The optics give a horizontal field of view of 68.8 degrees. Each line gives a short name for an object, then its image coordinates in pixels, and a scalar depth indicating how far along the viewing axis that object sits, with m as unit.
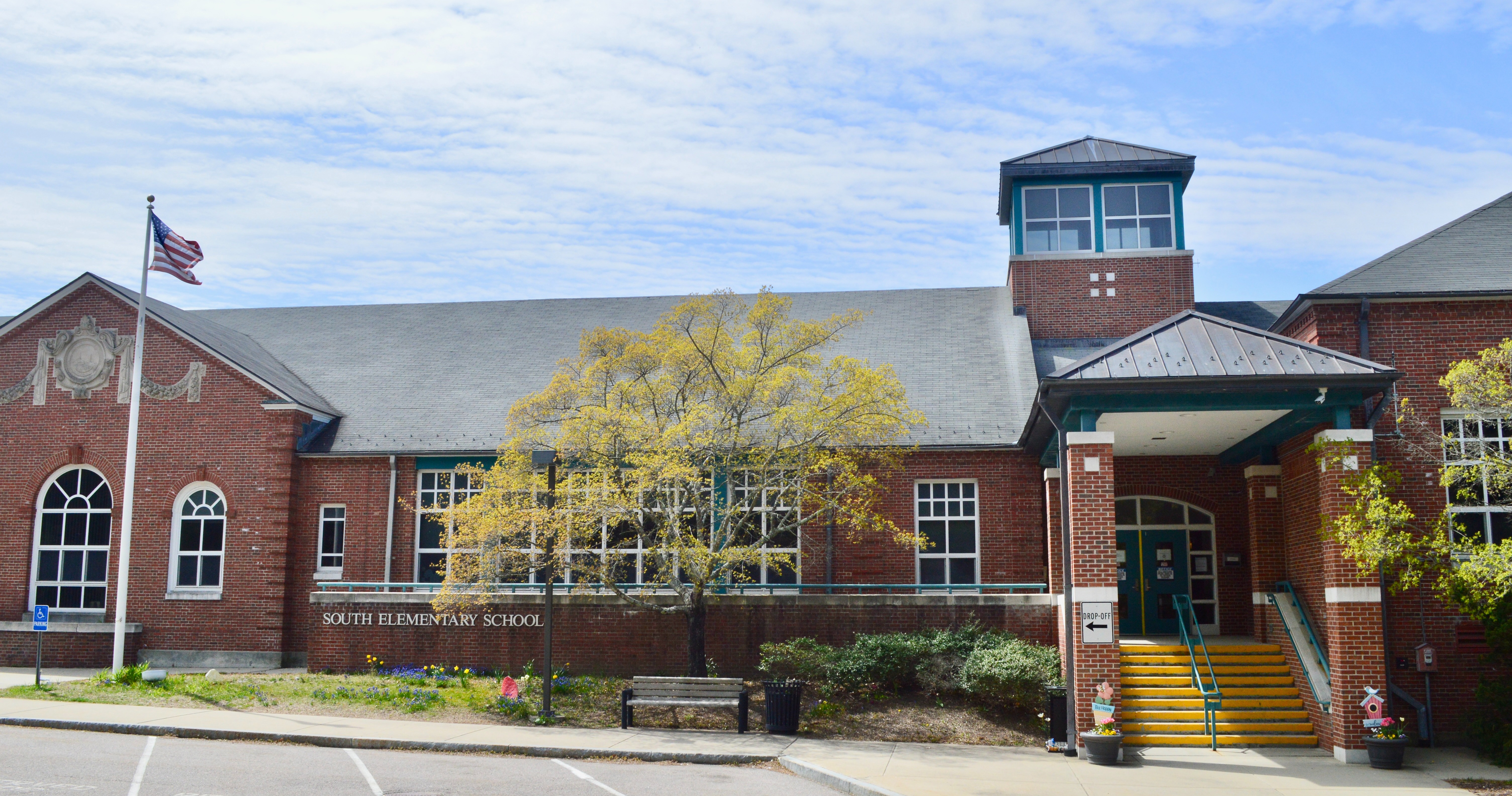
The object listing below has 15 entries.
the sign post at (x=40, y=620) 19.86
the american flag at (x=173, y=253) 22.09
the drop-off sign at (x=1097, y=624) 15.06
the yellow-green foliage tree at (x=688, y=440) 17.84
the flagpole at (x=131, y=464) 21.20
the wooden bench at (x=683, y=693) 17.02
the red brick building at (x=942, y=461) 15.77
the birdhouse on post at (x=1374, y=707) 14.56
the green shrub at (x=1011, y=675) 17.06
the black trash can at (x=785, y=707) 16.58
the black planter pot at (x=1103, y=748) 14.58
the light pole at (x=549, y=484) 16.94
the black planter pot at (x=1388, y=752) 14.37
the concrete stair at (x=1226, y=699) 15.80
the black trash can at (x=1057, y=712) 15.84
